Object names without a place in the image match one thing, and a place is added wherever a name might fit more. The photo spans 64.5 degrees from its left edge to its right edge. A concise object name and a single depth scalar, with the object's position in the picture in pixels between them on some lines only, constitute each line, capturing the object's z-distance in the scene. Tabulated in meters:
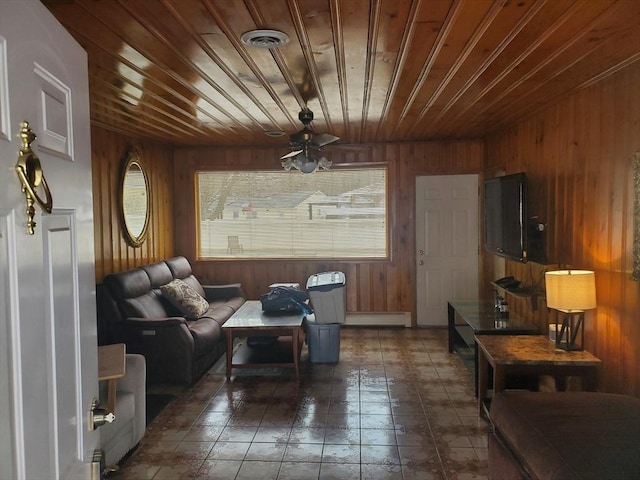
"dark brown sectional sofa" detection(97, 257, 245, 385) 4.22
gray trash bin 4.66
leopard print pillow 4.96
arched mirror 5.05
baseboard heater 6.29
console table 3.86
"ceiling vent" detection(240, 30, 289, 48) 2.32
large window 6.36
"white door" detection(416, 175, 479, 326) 6.07
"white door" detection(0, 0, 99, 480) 0.80
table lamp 2.97
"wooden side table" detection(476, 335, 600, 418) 2.99
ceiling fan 4.06
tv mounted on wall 3.86
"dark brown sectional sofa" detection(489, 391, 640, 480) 1.70
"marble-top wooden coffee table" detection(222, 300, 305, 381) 4.32
